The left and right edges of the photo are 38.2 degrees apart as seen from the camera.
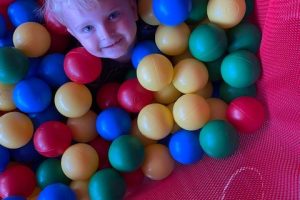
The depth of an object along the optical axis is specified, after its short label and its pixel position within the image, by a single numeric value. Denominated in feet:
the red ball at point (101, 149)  3.99
